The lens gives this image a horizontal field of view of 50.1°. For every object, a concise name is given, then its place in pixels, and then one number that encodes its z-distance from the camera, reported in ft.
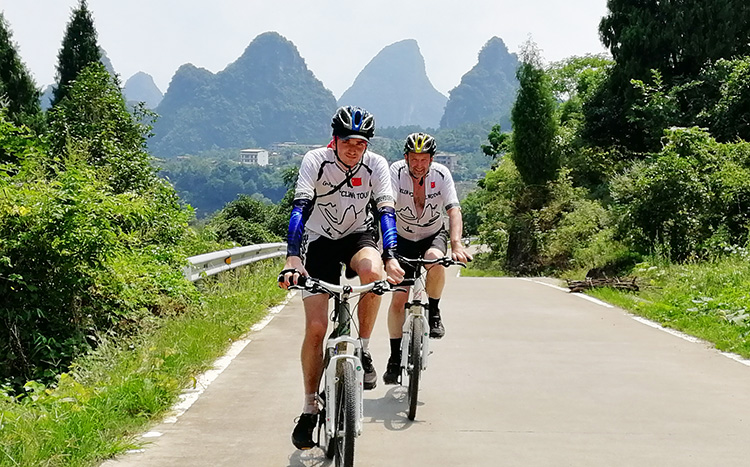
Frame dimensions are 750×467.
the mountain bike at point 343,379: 13.73
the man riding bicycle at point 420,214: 21.44
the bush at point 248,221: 112.88
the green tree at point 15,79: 138.03
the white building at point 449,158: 584.73
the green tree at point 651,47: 96.58
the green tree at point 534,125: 114.52
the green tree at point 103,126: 57.21
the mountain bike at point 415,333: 19.03
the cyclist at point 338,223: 15.74
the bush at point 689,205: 54.29
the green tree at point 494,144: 194.93
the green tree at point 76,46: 161.48
